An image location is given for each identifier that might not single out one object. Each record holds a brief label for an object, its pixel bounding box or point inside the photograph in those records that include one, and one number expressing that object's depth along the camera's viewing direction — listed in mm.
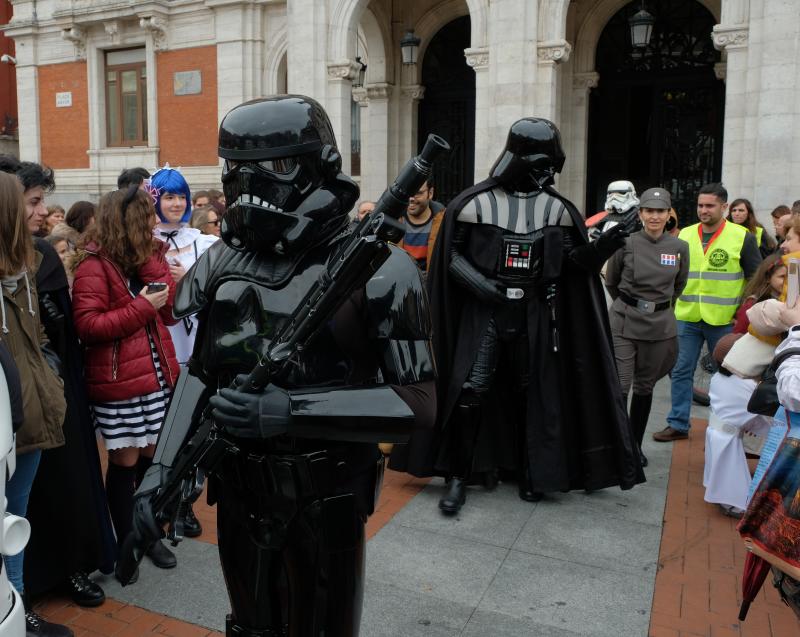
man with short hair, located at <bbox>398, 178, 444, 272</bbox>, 5488
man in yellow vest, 5945
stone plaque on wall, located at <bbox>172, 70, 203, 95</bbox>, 16516
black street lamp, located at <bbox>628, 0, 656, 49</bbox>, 10570
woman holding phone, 3254
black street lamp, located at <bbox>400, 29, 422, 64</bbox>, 13070
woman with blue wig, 4188
